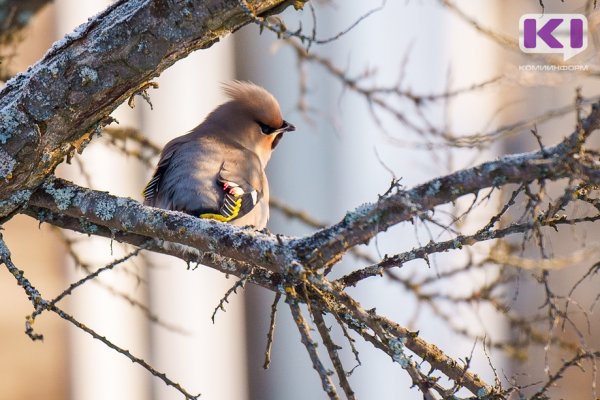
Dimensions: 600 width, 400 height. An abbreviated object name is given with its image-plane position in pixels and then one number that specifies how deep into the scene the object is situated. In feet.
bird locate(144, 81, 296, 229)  24.03
